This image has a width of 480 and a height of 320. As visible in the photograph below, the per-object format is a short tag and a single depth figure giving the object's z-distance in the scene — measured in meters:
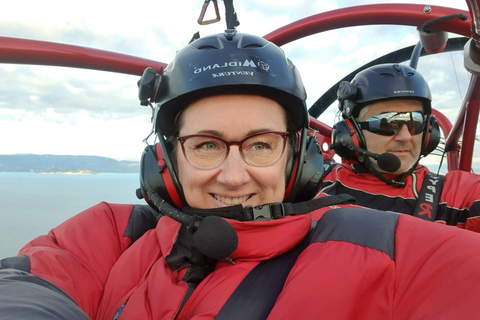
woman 0.24
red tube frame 0.56
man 0.64
